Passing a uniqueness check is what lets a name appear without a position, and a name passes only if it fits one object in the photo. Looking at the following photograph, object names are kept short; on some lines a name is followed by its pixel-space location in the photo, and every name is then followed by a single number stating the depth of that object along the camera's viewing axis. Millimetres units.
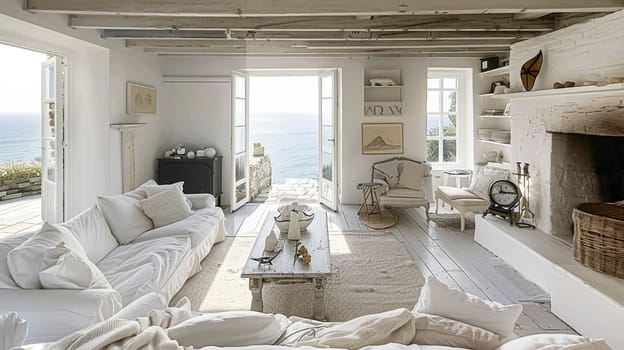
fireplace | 4125
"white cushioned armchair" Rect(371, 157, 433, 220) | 5918
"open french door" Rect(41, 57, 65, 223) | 4711
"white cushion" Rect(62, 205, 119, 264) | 3064
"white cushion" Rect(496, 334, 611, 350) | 1263
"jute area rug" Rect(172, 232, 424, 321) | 3229
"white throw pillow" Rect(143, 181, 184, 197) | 4223
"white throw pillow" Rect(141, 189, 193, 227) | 3971
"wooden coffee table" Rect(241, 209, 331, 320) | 2885
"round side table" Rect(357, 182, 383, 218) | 6320
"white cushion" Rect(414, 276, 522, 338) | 1617
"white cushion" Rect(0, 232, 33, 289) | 2129
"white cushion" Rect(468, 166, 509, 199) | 5520
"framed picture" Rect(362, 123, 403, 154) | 6867
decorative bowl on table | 3836
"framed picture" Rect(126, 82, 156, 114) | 5449
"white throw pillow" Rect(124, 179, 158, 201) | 4066
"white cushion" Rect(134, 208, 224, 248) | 3699
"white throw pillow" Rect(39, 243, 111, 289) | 2125
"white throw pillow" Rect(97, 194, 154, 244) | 3582
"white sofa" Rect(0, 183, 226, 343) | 1954
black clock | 4586
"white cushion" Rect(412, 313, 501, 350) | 1521
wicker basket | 2852
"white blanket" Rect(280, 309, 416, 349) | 1538
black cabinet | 6312
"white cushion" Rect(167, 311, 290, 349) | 1557
